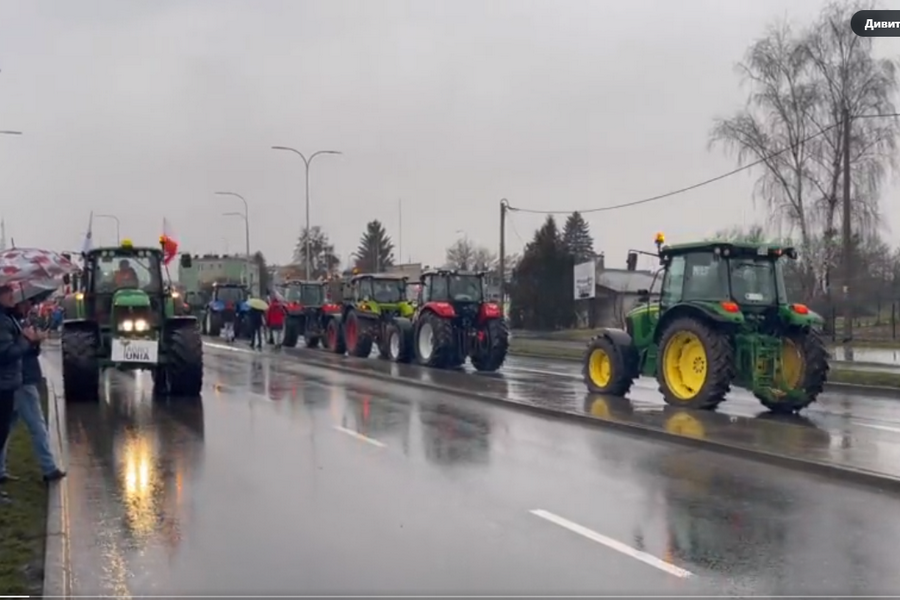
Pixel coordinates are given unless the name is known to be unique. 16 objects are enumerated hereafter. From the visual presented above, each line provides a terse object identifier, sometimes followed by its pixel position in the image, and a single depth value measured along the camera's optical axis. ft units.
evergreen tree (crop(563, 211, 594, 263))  325.44
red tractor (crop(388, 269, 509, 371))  77.97
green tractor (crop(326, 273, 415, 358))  93.25
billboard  123.54
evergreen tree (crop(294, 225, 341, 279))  367.35
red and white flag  60.95
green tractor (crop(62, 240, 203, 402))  54.49
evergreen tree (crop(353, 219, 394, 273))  380.70
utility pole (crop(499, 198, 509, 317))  136.05
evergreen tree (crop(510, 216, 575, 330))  172.14
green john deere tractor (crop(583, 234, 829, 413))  47.83
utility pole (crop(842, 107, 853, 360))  94.68
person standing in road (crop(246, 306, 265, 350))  109.60
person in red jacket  108.47
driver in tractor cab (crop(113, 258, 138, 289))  59.06
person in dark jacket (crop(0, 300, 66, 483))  30.83
